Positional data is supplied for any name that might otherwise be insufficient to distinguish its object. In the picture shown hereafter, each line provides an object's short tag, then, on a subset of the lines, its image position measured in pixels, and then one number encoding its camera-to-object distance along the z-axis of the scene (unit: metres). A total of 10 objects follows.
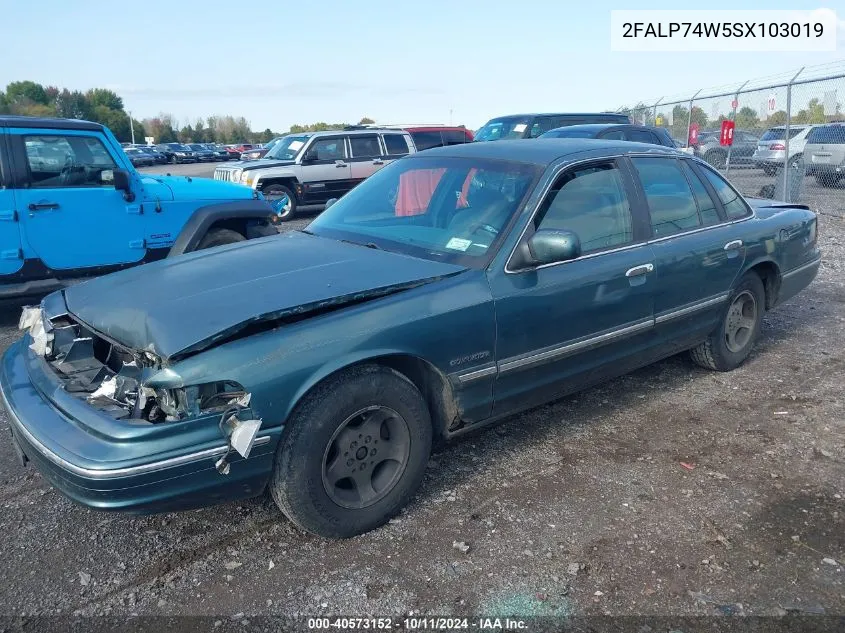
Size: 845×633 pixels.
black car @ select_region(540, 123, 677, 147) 10.75
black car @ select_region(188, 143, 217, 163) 52.31
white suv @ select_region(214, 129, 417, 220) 13.59
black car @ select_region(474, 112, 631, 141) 13.15
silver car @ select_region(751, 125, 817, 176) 17.05
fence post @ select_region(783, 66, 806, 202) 11.58
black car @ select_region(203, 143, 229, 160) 53.34
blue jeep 6.23
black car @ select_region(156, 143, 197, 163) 50.19
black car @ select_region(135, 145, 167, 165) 46.49
